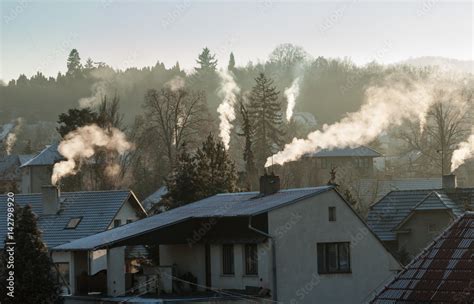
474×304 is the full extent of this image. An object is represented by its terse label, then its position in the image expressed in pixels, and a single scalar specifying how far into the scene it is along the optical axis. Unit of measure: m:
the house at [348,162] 86.12
